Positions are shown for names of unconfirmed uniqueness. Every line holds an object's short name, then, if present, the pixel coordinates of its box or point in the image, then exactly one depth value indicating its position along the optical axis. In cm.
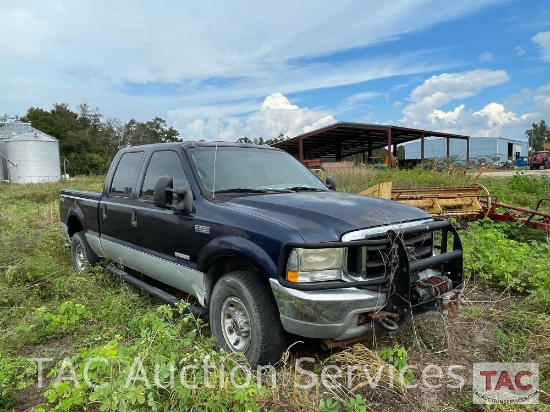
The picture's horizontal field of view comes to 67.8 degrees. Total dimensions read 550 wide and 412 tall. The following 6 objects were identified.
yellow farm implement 713
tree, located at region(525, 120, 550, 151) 11044
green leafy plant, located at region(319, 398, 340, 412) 251
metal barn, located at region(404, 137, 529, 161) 6975
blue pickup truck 285
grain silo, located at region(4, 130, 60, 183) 3875
